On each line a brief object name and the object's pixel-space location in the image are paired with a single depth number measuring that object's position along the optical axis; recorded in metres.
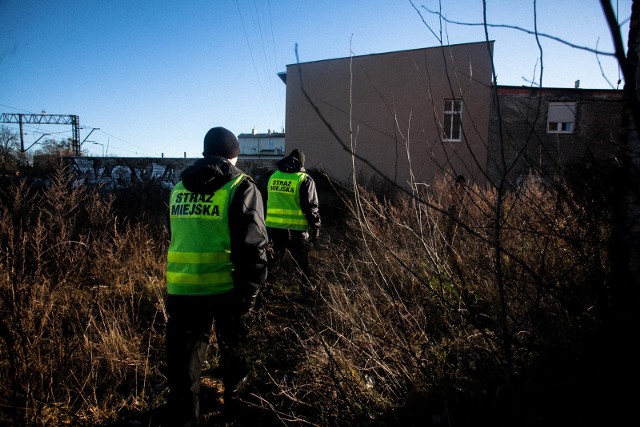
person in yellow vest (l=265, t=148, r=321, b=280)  4.04
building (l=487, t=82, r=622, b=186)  12.59
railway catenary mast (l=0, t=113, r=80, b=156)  36.29
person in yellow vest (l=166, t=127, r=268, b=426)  1.89
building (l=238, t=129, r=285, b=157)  47.44
